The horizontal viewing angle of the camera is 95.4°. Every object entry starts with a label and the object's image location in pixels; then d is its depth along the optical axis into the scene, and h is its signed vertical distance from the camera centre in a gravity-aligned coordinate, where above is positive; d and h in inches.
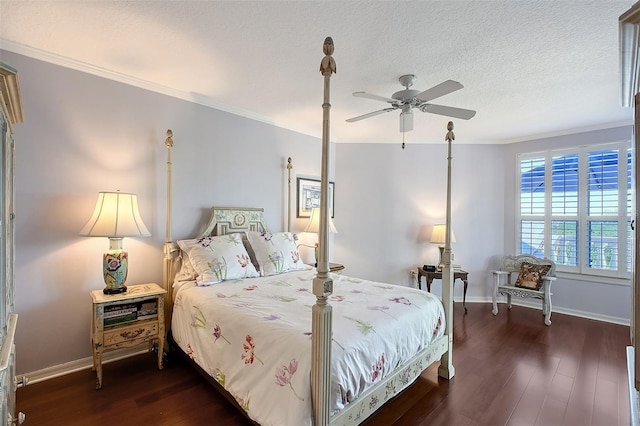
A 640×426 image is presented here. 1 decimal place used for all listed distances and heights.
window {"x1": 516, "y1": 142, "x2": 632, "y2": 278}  148.5 +6.3
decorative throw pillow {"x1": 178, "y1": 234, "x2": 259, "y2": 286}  102.8 -16.7
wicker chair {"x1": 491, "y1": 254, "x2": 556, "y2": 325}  145.7 -36.1
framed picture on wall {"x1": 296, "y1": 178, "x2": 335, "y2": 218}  162.2 +11.5
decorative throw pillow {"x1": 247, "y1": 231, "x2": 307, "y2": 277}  119.8 -16.2
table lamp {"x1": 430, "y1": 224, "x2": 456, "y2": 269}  168.9 -10.7
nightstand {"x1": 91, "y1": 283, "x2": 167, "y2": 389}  85.9 -34.0
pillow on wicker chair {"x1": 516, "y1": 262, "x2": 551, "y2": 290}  151.9 -30.4
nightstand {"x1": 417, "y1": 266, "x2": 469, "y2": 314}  160.7 -32.5
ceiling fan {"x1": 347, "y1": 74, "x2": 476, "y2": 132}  86.4 +35.9
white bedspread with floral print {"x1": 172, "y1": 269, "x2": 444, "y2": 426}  57.8 -29.0
